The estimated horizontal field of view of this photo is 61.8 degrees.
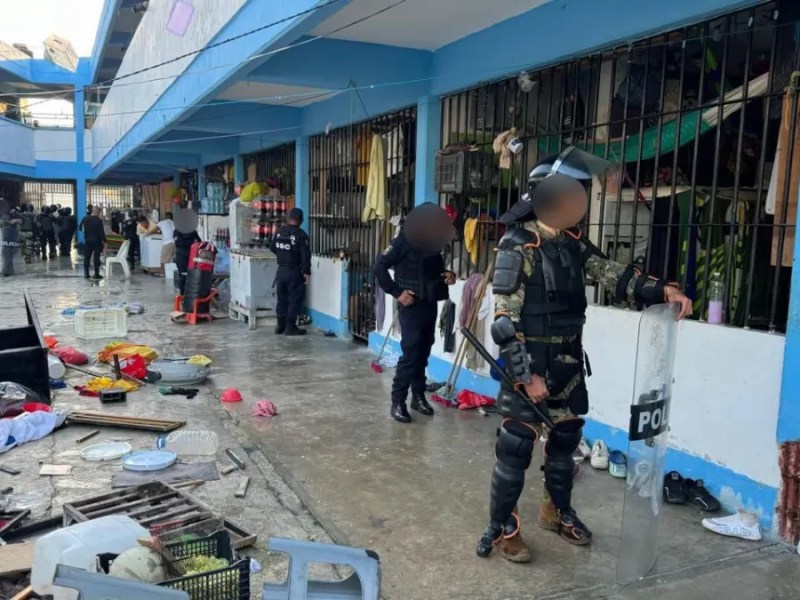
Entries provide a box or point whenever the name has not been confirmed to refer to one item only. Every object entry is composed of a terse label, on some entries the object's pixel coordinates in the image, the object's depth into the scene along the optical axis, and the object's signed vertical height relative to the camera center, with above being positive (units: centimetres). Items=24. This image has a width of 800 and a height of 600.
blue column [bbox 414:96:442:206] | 709 +90
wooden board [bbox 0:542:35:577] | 305 -161
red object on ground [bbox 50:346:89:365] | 738 -156
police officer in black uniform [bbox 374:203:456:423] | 544 -46
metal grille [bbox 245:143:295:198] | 1191 +104
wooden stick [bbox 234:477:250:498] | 407 -166
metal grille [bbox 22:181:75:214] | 3497 +108
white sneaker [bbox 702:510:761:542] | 364 -159
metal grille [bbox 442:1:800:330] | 402 +65
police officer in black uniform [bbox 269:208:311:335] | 914 -54
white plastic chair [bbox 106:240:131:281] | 1694 -113
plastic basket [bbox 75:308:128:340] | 880 -144
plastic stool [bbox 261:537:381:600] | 236 -120
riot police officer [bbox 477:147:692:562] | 329 -42
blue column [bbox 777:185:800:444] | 349 -72
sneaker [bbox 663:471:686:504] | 409 -157
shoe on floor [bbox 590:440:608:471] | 466 -157
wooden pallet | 345 -158
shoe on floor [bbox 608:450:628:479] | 451 -158
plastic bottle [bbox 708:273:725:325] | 421 -41
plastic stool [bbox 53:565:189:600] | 211 -118
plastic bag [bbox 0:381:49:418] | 519 -146
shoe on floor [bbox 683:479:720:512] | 397 -157
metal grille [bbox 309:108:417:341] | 803 +42
